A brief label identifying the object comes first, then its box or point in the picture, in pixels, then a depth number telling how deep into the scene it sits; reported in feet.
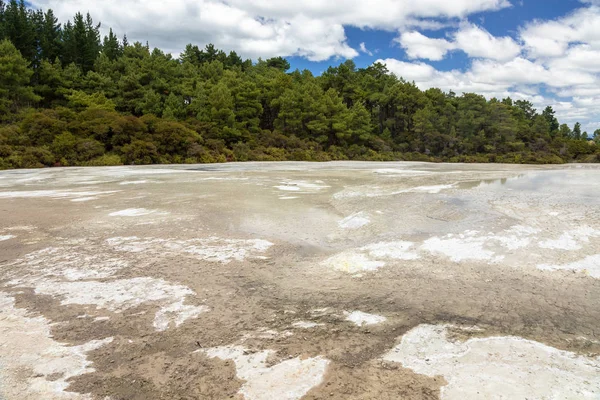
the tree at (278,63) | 169.58
